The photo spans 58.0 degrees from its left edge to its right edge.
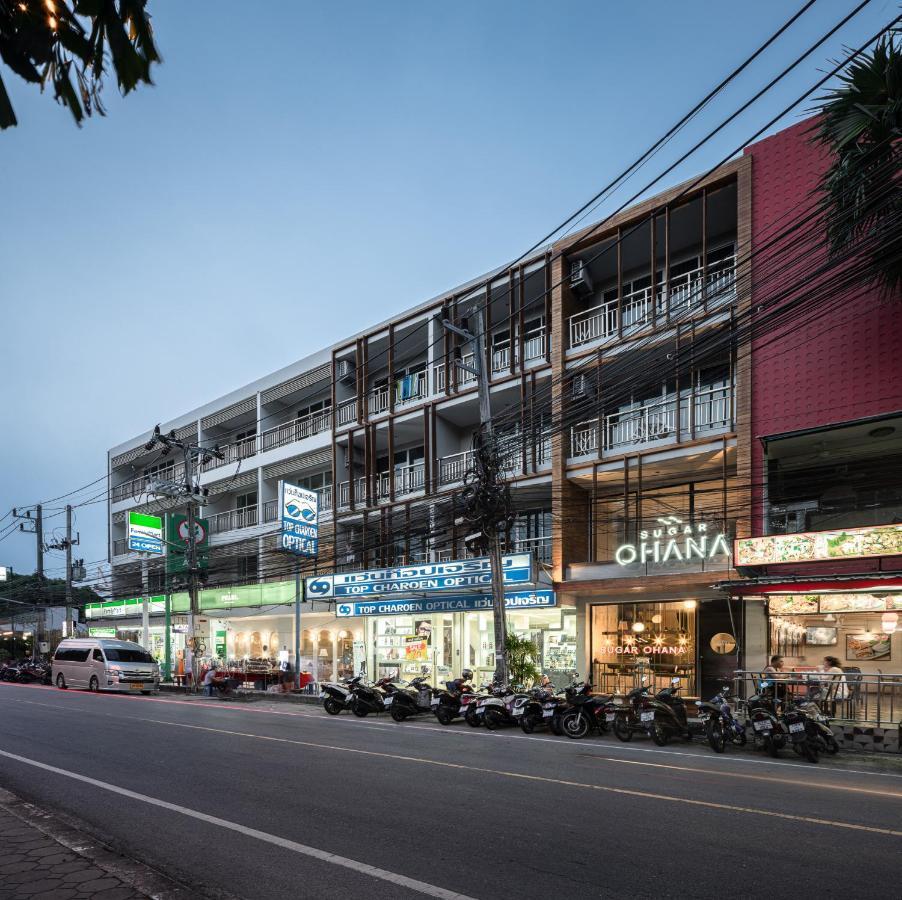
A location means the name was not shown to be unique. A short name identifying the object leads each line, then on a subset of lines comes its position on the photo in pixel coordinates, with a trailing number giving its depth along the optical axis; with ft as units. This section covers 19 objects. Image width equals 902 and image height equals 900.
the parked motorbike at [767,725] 43.98
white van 100.27
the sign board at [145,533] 119.96
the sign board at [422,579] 75.05
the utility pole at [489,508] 65.72
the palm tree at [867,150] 49.63
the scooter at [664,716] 48.75
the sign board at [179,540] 126.93
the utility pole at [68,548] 140.02
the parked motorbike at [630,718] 50.90
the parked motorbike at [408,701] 64.64
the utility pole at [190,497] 103.71
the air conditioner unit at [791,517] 64.49
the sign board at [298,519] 91.56
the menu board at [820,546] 53.31
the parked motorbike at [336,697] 70.28
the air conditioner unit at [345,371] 109.70
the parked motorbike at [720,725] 45.83
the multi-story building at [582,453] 68.44
